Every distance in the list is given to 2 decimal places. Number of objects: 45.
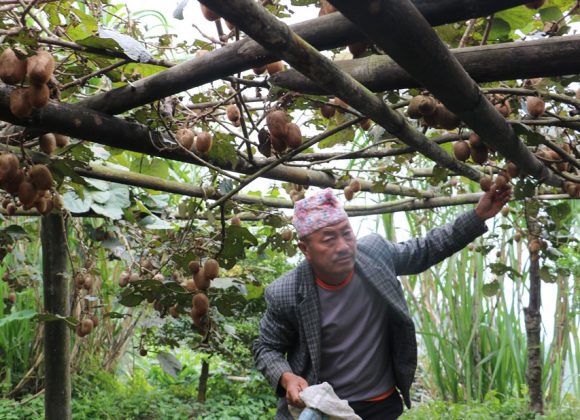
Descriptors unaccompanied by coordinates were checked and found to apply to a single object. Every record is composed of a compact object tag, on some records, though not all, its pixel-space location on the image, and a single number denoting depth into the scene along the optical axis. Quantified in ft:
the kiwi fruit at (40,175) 5.20
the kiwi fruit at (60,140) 6.01
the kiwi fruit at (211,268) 6.26
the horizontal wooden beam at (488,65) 3.90
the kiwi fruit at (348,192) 9.17
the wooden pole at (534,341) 13.57
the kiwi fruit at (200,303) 6.31
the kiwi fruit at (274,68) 4.95
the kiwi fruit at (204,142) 5.80
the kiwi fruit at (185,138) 5.83
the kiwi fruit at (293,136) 5.27
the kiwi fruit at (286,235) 9.91
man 8.68
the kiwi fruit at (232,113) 6.60
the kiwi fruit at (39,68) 4.22
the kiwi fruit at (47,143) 5.63
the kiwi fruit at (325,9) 4.00
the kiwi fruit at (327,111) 5.90
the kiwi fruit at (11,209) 8.08
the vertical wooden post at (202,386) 15.69
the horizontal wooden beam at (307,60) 2.85
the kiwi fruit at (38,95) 4.30
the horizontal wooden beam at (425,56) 2.74
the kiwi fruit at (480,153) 5.89
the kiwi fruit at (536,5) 4.09
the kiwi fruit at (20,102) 4.39
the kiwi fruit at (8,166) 4.94
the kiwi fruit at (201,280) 6.32
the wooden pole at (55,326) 9.46
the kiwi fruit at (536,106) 5.19
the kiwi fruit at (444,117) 4.94
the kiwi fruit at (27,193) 5.16
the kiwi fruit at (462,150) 6.09
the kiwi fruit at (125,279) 8.83
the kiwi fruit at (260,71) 4.99
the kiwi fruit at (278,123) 5.23
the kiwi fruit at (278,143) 5.32
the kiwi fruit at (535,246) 10.76
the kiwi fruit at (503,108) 5.70
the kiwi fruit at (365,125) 6.65
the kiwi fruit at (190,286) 6.83
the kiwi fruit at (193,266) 6.37
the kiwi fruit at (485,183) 8.23
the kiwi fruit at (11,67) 4.19
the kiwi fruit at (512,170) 6.79
